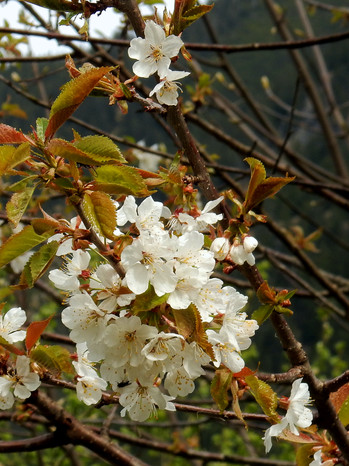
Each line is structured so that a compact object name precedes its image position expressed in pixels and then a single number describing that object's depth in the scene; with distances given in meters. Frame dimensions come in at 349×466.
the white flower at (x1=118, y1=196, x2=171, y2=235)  0.88
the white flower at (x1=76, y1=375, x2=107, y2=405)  0.94
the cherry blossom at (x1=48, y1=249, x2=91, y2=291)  0.90
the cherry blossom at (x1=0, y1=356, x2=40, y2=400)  0.93
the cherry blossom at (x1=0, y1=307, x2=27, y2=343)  0.96
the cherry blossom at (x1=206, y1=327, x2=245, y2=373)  0.87
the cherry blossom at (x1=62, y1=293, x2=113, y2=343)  0.87
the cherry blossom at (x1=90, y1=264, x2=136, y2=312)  0.86
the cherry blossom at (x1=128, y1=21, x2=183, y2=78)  0.92
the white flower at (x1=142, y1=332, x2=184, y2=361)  0.85
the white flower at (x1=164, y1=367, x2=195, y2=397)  0.89
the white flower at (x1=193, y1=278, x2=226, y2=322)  0.87
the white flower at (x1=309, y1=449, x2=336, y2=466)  0.93
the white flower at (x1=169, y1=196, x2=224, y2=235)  0.90
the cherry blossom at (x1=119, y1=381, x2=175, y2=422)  0.89
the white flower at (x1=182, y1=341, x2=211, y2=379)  0.87
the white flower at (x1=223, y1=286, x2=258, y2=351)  0.89
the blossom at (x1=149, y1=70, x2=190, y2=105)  0.92
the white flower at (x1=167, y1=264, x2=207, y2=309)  0.85
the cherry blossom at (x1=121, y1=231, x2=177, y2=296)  0.84
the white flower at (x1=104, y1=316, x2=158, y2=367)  0.86
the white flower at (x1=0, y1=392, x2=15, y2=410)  0.94
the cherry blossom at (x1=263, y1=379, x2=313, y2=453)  0.91
